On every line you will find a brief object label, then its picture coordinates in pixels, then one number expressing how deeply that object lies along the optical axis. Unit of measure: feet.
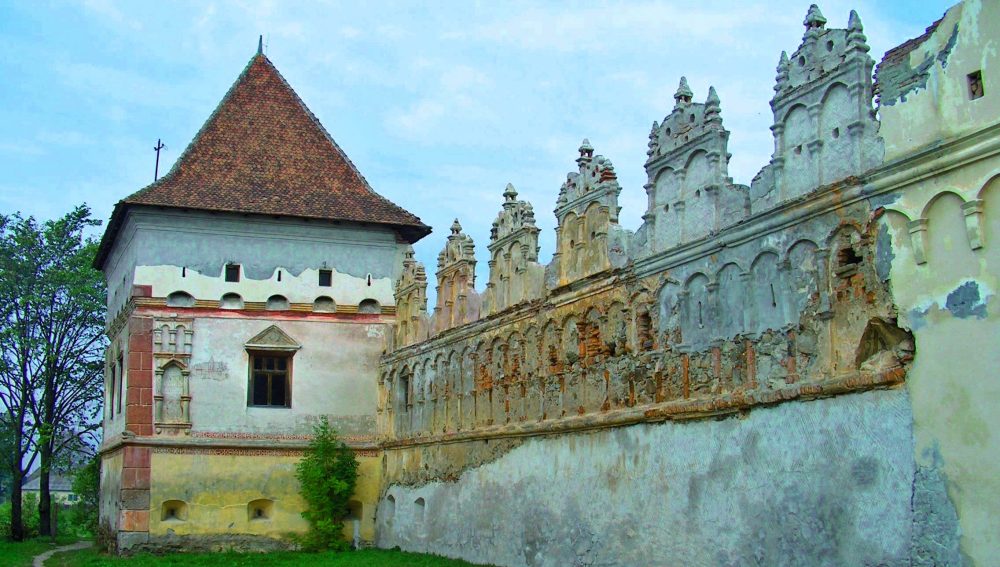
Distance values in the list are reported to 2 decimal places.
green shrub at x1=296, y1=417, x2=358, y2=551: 69.36
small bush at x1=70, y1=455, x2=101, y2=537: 96.57
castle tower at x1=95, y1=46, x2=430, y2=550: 69.36
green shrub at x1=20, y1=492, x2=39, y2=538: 105.23
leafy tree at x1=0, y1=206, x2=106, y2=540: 100.63
